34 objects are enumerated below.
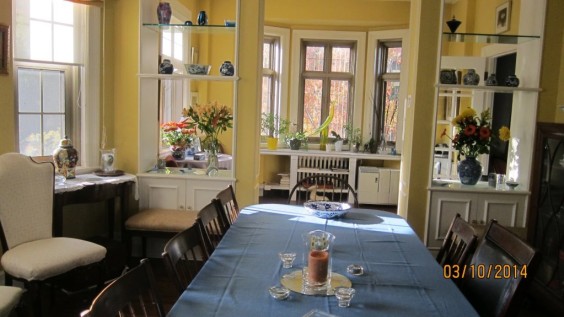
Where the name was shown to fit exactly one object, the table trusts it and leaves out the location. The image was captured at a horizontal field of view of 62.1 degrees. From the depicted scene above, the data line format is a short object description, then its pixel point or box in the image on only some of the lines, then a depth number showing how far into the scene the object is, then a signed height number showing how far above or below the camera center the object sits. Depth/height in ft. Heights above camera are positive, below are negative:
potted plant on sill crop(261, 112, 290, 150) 23.62 -0.57
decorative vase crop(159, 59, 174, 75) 13.05 +1.16
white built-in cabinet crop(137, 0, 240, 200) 12.85 -1.00
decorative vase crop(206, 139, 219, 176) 13.16 -1.34
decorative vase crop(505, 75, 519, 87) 12.31 +1.12
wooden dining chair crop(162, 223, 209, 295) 5.73 -1.88
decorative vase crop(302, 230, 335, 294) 5.81 -1.85
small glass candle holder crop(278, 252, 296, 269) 6.53 -2.02
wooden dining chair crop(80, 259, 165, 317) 4.28 -1.82
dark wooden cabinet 10.23 -2.10
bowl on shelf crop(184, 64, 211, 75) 12.99 +1.17
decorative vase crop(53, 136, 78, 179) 11.64 -1.30
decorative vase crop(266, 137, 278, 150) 22.90 -1.41
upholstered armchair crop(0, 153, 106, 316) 8.76 -2.72
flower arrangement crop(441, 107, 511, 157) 12.00 -0.27
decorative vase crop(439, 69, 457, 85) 12.50 +1.15
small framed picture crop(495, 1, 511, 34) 15.64 +3.64
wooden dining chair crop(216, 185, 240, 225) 9.22 -1.90
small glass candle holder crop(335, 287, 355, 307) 5.35 -2.06
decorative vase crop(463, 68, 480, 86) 12.51 +1.15
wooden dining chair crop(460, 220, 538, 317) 5.49 -1.93
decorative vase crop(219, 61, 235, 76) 12.90 +1.18
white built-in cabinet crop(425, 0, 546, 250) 12.16 -1.06
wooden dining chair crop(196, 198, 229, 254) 7.50 -1.95
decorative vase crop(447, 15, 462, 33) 12.53 +2.58
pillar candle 5.85 -1.89
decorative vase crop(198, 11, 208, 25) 12.96 +2.54
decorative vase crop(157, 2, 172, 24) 13.03 +2.68
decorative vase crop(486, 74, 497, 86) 12.56 +1.12
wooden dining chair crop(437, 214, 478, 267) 7.02 -1.93
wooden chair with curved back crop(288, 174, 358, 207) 21.34 -3.77
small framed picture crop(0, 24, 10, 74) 10.41 +1.29
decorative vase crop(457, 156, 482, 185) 12.64 -1.31
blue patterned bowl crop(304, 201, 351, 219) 9.29 -1.88
